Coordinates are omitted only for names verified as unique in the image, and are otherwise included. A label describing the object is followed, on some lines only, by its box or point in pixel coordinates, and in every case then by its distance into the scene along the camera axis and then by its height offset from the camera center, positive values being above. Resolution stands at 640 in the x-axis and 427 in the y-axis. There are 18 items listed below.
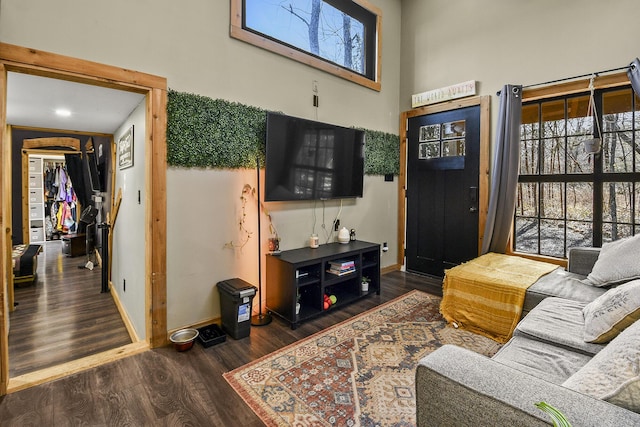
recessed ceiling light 3.16 +1.00
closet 7.38 +0.14
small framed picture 3.10 +0.63
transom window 3.01 +1.94
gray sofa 0.89 -0.57
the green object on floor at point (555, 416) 0.77 -0.51
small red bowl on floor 2.40 -1.00
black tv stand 2.85 -0.68
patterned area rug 1.75 -1.10
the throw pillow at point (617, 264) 2.27 -0.42
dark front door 3.98 +0.25
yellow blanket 2.53 -0.72
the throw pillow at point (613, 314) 1.50 -0.53
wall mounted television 3.04 +0.52
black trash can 2.58 -0.81
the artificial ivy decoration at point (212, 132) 2.50 +0.65
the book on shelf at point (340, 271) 3.27 -0.65
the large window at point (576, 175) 3.08 +0.34
